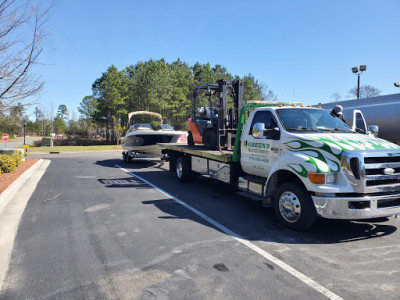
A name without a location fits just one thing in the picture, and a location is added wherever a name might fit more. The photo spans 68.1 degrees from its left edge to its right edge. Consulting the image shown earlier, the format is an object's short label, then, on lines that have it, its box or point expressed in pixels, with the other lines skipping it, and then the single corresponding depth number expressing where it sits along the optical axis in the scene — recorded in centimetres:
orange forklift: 837
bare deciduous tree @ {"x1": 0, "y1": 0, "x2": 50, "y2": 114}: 627
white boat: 1353
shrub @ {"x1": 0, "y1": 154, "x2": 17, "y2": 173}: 1098
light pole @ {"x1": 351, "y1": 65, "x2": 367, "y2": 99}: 2301
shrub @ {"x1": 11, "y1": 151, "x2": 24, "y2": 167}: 1241
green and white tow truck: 441
